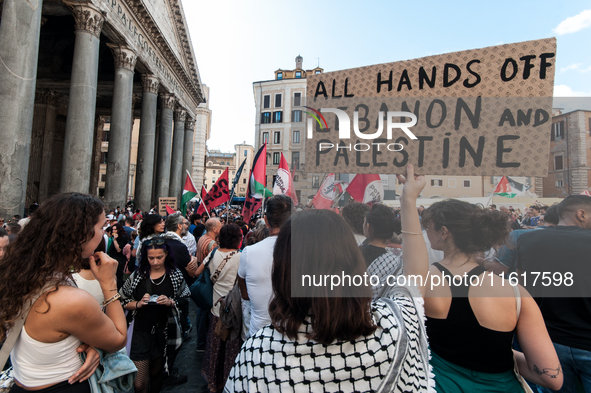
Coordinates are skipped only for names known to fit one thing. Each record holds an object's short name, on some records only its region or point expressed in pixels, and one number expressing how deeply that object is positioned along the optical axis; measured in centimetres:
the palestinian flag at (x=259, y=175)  667
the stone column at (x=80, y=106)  1159
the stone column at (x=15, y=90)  861
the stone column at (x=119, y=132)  1446
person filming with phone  321
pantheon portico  884
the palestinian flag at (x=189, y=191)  1034
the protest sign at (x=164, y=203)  1178
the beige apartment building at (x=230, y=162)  9162
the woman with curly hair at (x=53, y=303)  153
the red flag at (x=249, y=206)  728
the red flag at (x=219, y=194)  932
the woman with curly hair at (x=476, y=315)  155
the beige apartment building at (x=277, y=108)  3756
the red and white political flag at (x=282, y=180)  542
